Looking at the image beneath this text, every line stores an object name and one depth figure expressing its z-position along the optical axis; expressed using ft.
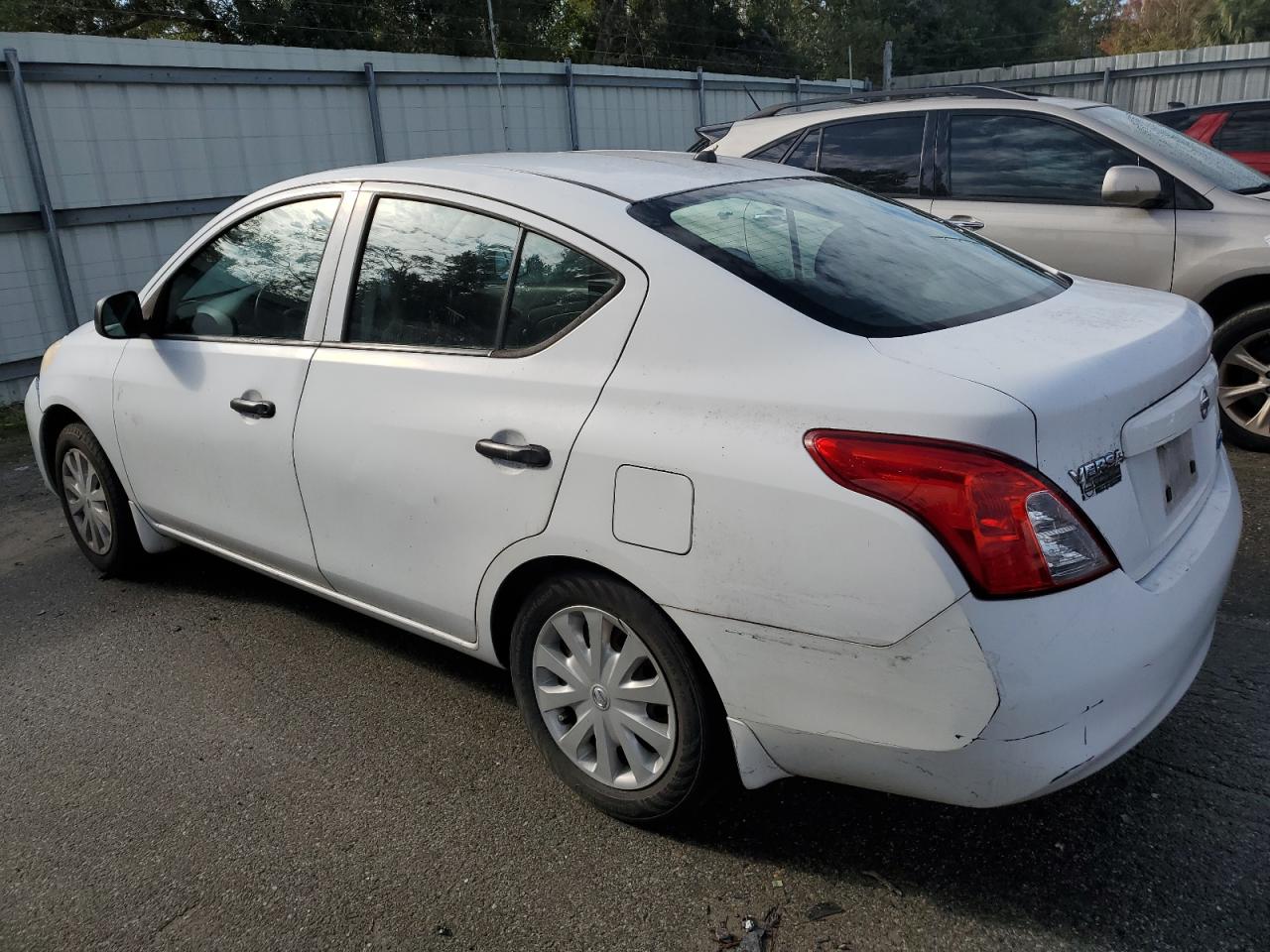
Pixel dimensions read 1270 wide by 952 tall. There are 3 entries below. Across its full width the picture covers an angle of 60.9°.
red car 27.91
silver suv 17.24
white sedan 6.85
